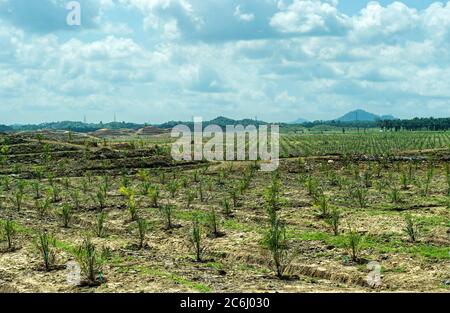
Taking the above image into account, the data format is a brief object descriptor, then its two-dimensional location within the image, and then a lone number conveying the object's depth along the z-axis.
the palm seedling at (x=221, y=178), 27.83
